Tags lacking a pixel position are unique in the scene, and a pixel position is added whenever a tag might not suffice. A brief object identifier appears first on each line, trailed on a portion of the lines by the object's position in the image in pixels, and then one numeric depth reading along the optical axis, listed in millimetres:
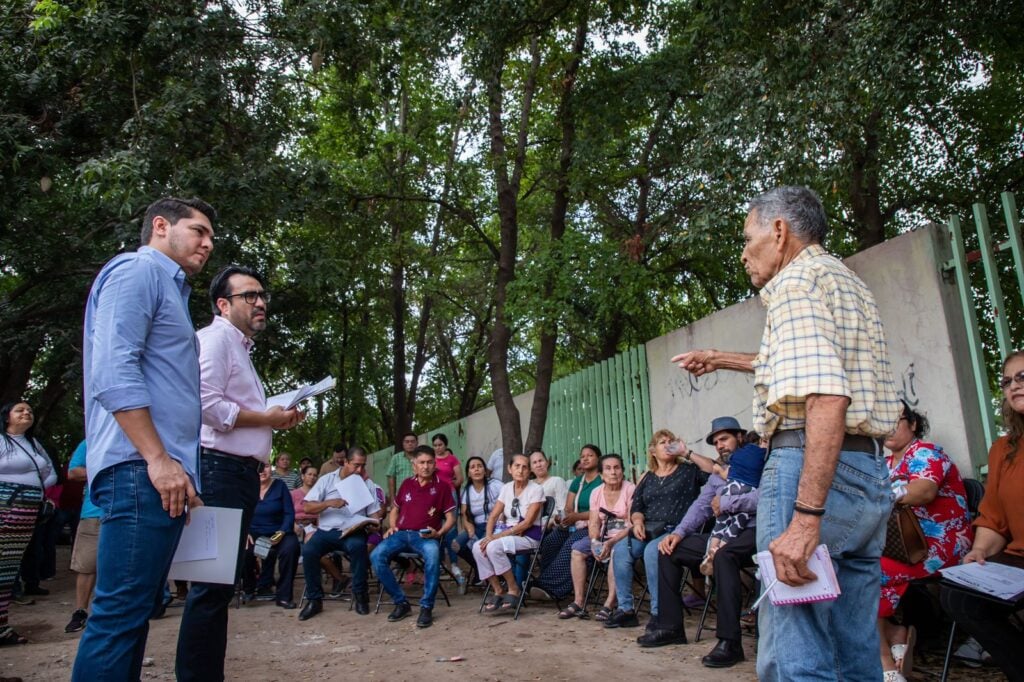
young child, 6031
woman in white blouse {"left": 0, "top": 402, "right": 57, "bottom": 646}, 6410
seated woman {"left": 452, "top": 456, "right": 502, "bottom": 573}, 9812
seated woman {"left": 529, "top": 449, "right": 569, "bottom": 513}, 9242
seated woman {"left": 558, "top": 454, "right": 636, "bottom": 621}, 7562
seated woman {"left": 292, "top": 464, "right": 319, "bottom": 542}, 10198
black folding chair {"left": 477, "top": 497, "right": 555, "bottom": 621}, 8023
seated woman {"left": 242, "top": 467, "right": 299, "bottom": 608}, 9258
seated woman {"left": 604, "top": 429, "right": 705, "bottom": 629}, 6969
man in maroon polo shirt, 8141
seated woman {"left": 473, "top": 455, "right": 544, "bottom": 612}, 8164
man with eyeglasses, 3418
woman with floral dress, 4746
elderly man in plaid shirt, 2373
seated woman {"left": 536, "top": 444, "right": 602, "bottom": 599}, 8086
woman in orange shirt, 3959
